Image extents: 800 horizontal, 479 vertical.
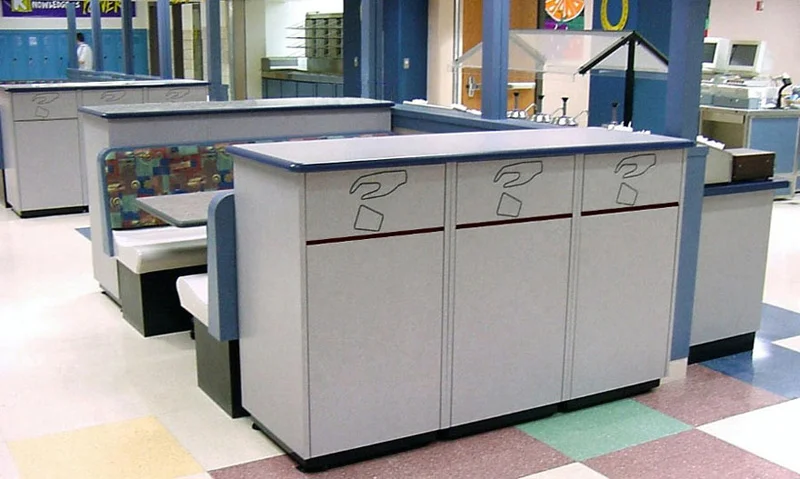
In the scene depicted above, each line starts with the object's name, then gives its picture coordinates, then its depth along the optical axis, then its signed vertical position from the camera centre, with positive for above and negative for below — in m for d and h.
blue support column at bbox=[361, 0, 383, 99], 7.22 -0.03
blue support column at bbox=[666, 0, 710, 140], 4.05 -0.08
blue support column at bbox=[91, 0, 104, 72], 13.27 +0.10
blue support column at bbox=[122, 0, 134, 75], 12.70 +0.04
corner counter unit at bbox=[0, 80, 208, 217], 7.98 -0.91
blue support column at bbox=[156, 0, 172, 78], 11.12 +0.02
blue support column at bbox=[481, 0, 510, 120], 5.18 -0.08
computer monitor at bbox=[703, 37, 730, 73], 10.46 -0.08
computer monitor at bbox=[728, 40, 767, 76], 10.09 -0.09
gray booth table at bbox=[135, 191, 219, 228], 4.18 -0.80
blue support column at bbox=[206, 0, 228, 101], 9.46 +0.00
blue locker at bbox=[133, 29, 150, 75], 19.31 -0.14
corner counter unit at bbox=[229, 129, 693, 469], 3.28 -0.91
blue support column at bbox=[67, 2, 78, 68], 14.25 +0.06
